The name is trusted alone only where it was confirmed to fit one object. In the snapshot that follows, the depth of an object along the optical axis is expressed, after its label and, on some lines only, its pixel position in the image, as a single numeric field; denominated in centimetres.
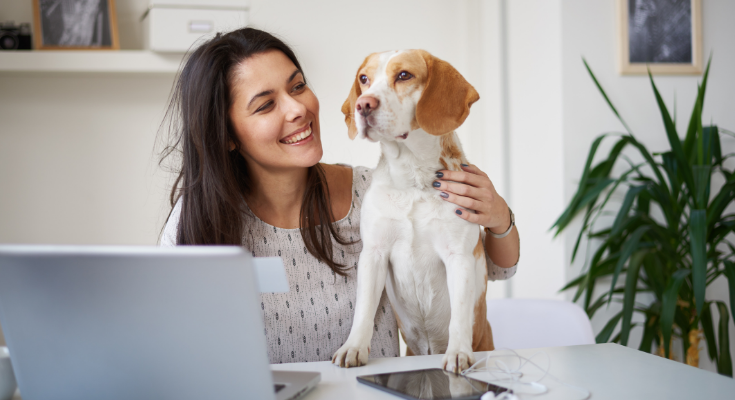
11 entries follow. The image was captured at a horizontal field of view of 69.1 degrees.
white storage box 245
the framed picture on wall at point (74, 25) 244
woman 123
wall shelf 236
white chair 134
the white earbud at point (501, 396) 64
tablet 68
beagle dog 104
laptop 48
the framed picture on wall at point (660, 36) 224
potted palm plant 180
